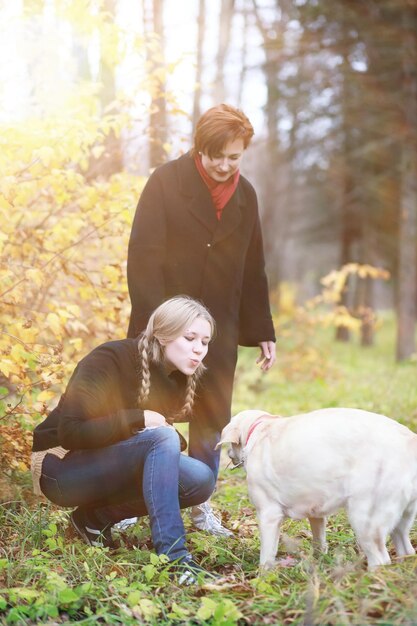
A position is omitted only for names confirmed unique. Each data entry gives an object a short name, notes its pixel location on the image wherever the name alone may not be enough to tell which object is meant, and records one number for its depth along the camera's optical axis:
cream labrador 2.88
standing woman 3.90
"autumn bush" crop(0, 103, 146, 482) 3.98
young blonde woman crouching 3.25
